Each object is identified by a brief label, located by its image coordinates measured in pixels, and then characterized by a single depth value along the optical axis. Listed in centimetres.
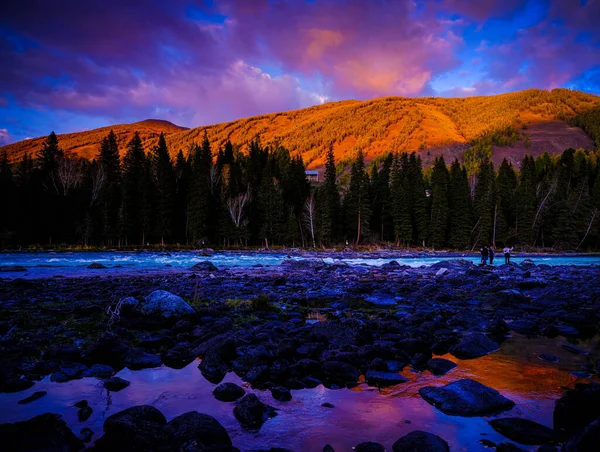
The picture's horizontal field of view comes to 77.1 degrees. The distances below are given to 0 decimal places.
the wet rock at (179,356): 688
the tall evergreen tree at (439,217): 6488
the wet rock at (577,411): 445
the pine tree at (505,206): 6769
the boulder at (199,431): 413
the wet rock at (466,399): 505
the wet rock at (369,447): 399
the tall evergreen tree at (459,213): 6500
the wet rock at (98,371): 619
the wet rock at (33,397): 510
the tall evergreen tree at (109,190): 5578
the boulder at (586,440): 348
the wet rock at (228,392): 544
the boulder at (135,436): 382
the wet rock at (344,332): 788
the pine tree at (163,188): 5828
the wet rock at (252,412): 468
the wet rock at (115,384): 570
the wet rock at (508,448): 395
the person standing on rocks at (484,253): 3348
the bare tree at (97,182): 5812
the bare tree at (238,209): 6072
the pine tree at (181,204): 6084
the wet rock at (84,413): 468
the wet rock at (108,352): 680
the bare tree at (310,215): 6228
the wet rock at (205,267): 2701
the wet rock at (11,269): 2460
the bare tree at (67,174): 5822
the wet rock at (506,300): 1288
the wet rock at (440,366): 654
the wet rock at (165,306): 971
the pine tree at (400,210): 6625
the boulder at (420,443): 395
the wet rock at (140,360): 673
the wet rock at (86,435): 414
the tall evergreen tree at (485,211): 6550
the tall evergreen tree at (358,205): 6550
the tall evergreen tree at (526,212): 6750
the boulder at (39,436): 356
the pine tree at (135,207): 5650
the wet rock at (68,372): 596
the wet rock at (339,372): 616
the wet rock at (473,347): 748
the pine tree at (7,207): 4917
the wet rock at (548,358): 714
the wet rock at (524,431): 423
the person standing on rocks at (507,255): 3279
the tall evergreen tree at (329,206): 6319
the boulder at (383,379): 599
